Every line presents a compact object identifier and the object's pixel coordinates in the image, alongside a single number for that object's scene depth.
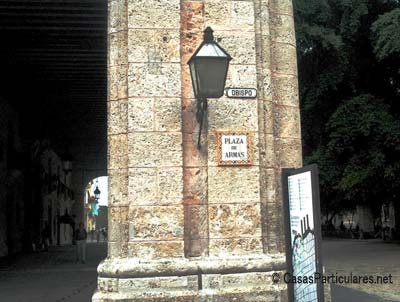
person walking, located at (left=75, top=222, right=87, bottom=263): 18.29
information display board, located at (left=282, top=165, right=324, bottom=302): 5.11
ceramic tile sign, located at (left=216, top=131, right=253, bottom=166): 6.96
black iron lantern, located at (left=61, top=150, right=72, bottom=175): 21.90
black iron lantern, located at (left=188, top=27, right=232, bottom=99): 6.28
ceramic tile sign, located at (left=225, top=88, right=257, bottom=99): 7.09
